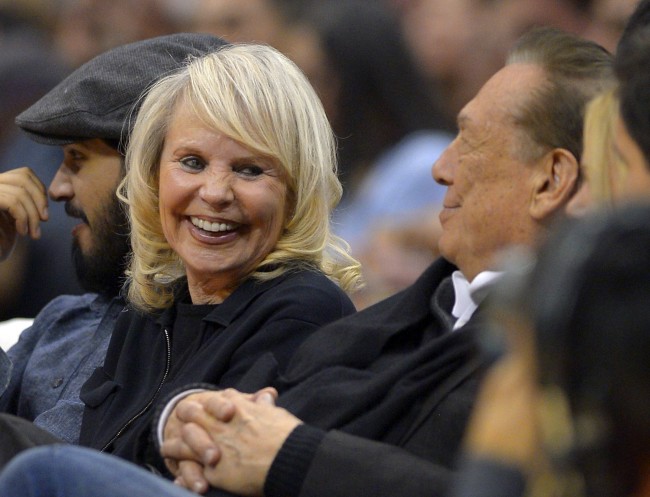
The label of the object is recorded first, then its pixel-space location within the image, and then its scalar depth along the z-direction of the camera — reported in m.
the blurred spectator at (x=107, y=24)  13.22
